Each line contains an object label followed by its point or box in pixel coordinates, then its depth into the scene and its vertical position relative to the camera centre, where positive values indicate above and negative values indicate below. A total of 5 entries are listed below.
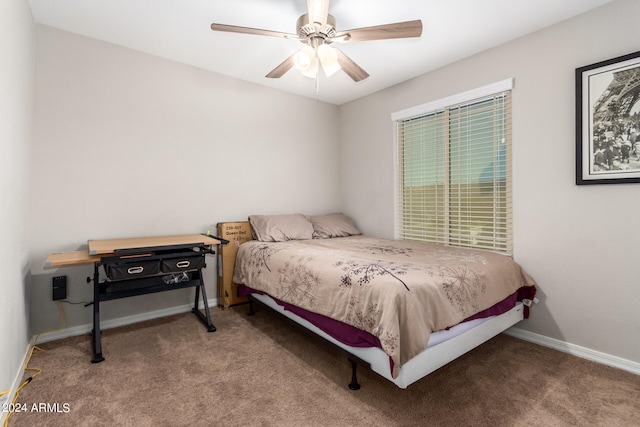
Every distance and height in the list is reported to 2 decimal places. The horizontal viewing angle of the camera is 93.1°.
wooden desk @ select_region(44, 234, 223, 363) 2.12 -0.37
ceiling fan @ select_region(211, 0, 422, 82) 1.81 +1.14
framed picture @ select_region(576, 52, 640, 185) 1.98 +0.60
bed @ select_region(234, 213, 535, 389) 1.53 -0.53
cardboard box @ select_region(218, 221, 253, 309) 3.13 -0.54
